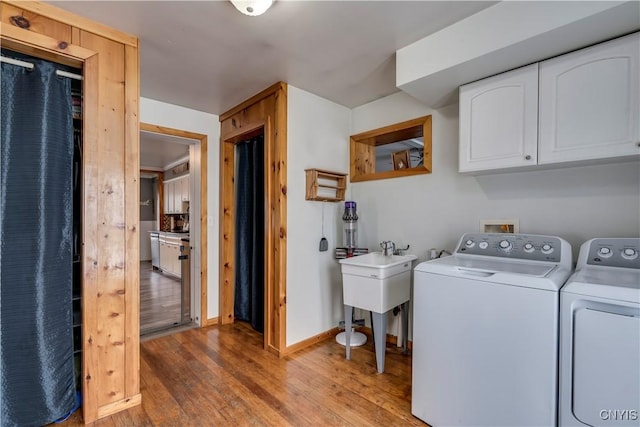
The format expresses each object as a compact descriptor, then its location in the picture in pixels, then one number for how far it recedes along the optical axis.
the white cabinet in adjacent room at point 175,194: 6.04
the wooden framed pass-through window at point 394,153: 2.59
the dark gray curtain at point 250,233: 3.18
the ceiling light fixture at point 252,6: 1.47
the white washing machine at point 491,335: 1.32
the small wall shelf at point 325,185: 2.72
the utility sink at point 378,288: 2.25
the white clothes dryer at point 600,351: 1.13
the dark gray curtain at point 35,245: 1.55
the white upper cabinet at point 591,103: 1.41
